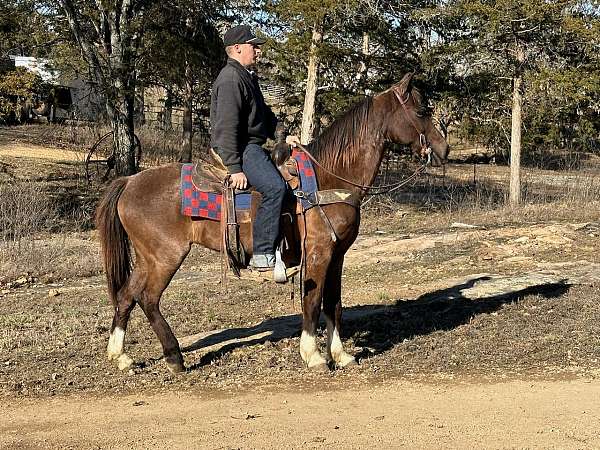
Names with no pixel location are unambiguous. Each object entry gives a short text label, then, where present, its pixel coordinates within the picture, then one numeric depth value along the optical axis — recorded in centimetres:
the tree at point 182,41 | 2364
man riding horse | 664
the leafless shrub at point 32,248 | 1378
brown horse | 708
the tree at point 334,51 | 2005
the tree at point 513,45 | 1981
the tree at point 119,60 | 2292
